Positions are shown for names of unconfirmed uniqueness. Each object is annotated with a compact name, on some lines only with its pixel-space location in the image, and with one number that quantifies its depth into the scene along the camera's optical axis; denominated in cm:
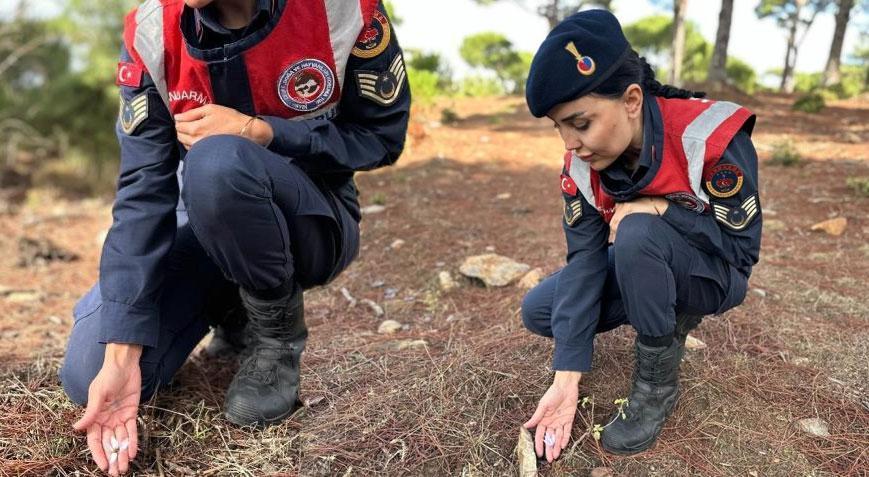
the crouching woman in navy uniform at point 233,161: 143
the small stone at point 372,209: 424
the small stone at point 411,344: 214
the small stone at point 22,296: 398
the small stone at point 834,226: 338
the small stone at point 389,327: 247
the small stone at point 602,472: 146
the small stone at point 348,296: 289
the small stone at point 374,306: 275
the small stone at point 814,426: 161
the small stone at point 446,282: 291
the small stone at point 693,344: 199
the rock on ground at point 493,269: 284
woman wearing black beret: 142
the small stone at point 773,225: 358
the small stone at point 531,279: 273
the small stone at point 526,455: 144
